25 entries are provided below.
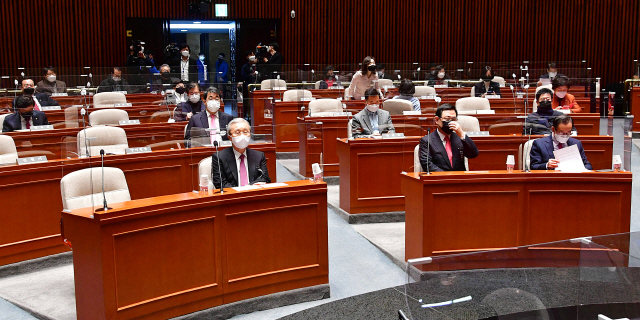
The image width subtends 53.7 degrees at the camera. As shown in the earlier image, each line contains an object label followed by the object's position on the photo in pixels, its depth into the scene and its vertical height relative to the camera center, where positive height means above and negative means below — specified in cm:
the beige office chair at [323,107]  863 -9
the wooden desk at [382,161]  652 -64
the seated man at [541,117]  599 -19
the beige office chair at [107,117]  743 -17
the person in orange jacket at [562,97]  797 +1
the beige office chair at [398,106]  811 -9
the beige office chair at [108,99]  944 +5
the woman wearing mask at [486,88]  1078 +18
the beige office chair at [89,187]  449 -61
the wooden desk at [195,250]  384 -98
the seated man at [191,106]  783 -6
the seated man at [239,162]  476 -47
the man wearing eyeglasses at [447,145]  530 -39
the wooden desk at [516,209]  497 -88
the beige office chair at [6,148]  544 -39
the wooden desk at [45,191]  514 -76
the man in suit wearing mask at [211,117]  671 -17
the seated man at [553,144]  532 -39
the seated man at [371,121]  674 -23
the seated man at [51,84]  1128 +34
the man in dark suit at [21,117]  693 -16
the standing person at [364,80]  909 +29
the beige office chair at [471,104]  799 -7
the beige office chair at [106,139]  598 -36
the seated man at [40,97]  913 +9
